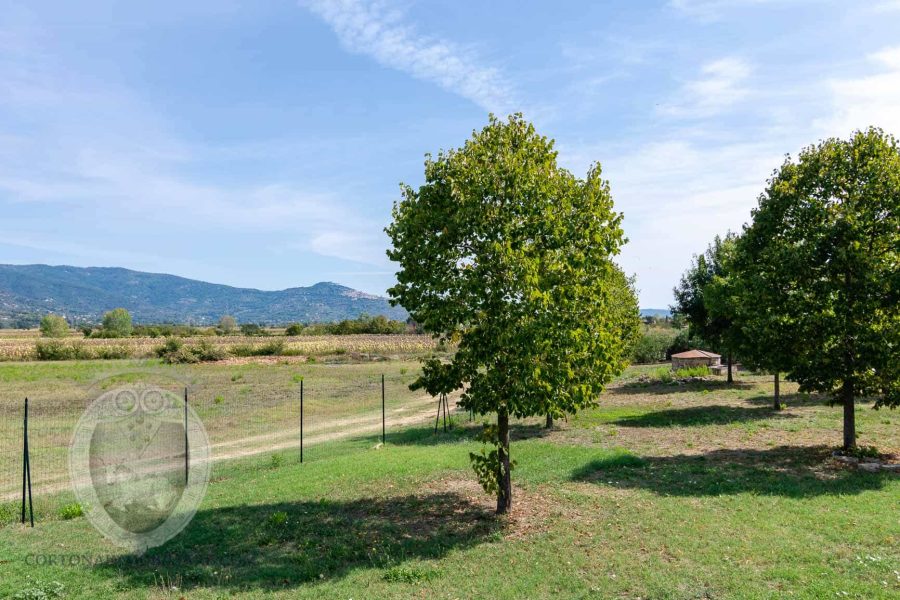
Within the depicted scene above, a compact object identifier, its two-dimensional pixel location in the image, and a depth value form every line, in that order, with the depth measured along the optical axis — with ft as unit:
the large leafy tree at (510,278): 30.40
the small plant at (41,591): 23.82
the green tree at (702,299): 110.83
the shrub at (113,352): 219.82
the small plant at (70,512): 38.22
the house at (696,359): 133.80
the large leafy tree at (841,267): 44.45
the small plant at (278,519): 33.44
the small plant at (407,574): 25.48
